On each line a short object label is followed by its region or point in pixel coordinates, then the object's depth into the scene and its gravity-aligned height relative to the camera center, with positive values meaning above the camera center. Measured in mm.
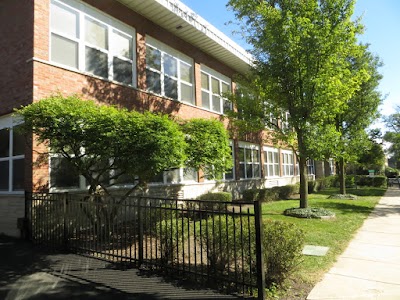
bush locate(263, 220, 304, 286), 4973 -1129
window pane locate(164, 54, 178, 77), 14203 +4813
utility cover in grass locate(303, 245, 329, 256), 6864 -1583
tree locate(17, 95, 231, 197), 6828 +960
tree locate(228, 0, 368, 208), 11055 +3859
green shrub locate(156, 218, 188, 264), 5730 -1018
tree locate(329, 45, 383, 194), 18469 +3489
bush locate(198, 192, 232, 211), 13873 -794
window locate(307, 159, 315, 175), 35256 +805
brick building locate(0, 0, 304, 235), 9102 +3887
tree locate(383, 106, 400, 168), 44641 +6692
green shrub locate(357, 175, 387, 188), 30062 -720
